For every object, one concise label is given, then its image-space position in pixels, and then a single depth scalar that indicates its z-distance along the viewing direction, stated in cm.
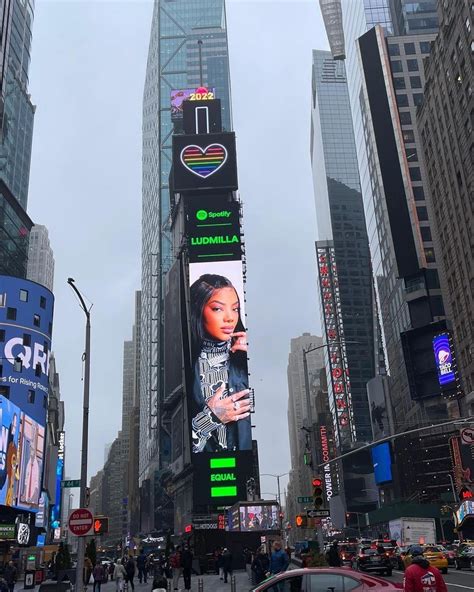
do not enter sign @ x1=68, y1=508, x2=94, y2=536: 2094
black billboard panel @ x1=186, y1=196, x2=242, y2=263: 12356
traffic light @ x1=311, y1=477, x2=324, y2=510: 2754
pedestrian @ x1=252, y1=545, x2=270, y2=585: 2909
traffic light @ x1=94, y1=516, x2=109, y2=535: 2369
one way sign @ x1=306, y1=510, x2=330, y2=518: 2780
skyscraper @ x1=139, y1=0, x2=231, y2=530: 16062
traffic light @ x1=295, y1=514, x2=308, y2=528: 2959
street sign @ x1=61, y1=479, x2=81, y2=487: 2482
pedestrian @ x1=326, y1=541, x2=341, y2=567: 2894
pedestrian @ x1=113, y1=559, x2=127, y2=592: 3180
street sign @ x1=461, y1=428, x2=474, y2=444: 4344
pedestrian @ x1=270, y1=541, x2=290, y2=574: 2102
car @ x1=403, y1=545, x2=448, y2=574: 3731
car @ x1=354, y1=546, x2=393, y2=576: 3703
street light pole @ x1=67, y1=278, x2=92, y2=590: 2153
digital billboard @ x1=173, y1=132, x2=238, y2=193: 13462
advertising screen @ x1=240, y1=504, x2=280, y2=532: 5359
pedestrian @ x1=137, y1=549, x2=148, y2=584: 5003
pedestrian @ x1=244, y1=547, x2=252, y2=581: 5012
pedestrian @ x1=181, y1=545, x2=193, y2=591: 3238
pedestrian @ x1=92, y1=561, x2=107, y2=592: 3249
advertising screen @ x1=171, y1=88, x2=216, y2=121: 18659
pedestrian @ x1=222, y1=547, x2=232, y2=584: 4216
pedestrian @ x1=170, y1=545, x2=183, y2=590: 3194
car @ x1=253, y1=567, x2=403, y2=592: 1352
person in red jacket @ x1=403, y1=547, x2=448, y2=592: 1205
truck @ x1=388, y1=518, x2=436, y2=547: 5419
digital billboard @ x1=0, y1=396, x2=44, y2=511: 6131
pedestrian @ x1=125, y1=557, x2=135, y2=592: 3498
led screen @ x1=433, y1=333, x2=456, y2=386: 9175
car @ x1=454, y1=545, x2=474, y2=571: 3894
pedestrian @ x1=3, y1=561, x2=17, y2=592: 3622
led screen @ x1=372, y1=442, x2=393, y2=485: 11694
